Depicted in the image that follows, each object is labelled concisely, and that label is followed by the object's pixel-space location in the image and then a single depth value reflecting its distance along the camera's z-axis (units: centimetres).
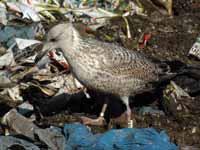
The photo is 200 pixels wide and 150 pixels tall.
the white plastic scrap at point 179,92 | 982
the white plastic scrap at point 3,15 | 1140
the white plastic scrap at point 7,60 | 1015
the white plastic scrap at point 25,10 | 1168
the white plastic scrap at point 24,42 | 1054
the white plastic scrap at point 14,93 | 975
